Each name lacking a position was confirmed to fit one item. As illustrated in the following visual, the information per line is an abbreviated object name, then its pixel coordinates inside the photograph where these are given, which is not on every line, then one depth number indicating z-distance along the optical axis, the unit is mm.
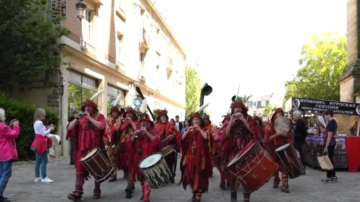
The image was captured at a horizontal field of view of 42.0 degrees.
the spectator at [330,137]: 11442
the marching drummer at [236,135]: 8133
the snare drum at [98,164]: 8188
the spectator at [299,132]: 13695
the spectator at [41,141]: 10827
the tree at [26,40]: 17781
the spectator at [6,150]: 8133
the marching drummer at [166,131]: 11153
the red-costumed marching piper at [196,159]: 8328
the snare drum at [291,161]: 9398
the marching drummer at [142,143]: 8672
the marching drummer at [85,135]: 8398
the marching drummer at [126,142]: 9031
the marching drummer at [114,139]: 10312
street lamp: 19369
